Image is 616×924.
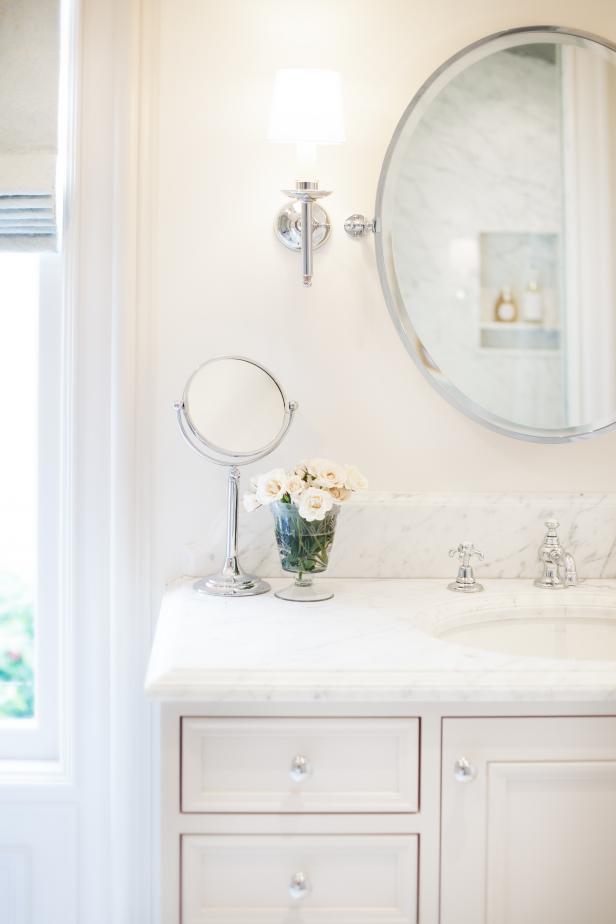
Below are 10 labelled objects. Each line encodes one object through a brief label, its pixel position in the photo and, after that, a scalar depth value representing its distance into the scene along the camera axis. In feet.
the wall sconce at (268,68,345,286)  4.85
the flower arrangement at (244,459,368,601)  4.56
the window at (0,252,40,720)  5.48
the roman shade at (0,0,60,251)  5.07
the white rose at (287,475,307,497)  4.58
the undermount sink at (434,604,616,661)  4.89
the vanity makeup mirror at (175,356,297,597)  4.98
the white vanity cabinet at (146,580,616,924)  3.67
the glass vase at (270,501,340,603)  4.65
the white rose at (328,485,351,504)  4.64
